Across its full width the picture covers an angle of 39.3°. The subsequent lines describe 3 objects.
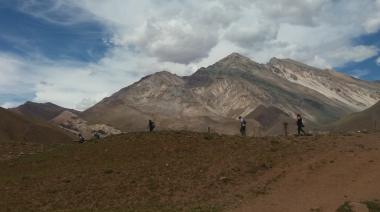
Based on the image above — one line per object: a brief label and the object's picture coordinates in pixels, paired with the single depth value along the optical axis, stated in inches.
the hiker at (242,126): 1971.0
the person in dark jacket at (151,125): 2119.8
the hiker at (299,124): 1878.7
